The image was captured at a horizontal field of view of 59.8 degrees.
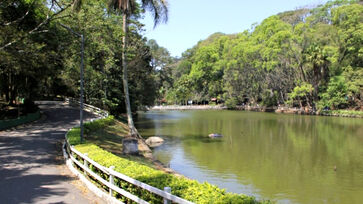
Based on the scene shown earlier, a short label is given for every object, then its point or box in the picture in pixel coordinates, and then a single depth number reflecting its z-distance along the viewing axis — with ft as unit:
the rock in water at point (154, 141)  90.15
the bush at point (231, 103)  281.95
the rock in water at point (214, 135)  105.50
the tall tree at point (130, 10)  76.38
